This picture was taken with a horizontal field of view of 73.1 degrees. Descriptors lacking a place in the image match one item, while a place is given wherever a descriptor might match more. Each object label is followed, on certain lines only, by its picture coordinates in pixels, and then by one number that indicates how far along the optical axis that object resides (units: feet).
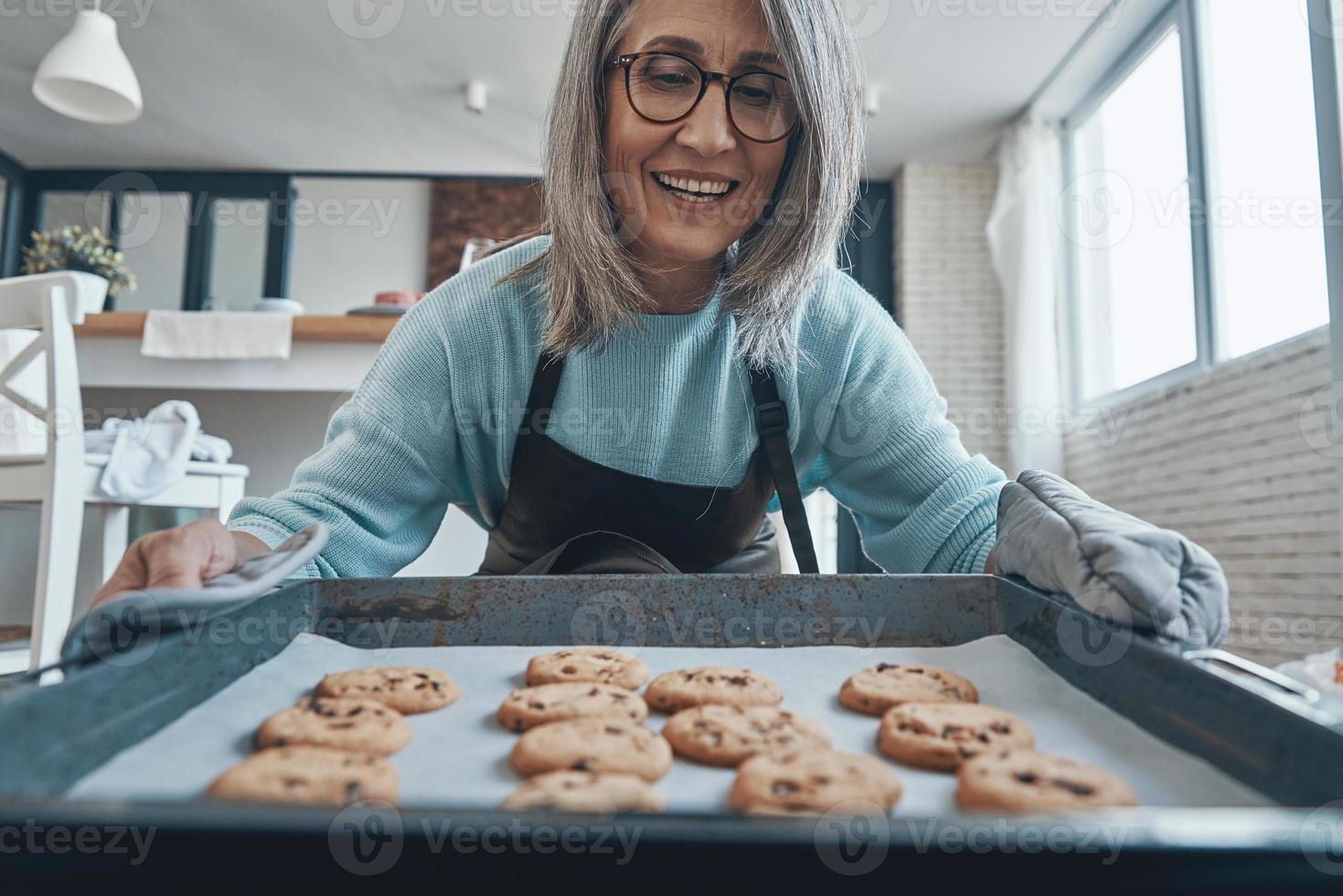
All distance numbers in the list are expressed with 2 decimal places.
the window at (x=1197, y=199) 9.31
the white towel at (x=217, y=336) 8.94
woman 3.42
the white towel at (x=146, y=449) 7.16
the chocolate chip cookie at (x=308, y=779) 1.63
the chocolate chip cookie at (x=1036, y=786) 1.65
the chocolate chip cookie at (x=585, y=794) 1.62
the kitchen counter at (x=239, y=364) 8.98
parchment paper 1.71
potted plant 15.25
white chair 6.20
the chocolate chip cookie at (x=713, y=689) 2.29
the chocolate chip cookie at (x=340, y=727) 1.93
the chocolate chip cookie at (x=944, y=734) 1.95
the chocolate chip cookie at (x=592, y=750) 1.88
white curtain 15.06
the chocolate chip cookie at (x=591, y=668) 2.41
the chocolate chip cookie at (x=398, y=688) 2.25
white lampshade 10.17
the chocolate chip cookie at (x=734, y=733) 1.98
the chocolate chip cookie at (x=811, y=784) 1.64
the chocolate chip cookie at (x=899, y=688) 2.24
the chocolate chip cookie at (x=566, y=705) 2.16
